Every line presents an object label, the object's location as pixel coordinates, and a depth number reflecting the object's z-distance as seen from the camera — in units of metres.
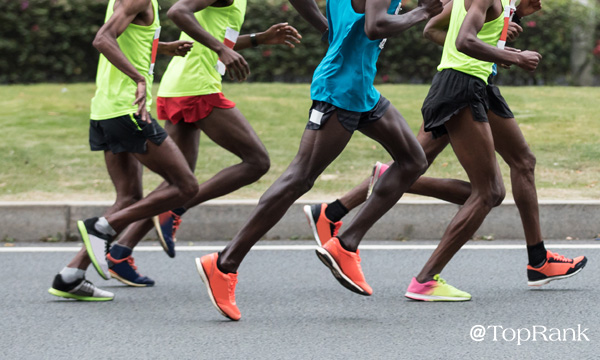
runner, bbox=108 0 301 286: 12.31
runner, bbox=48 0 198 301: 11.21
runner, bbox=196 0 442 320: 10.30
